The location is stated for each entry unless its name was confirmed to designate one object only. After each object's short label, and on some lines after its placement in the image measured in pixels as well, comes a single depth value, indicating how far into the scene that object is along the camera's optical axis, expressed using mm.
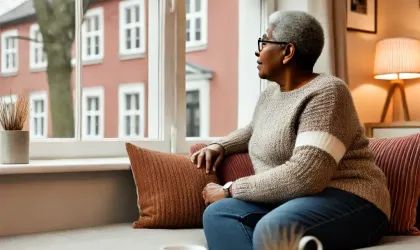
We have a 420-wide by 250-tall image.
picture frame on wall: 3615
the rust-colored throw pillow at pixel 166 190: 2324
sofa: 2055
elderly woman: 1883
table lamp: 3648
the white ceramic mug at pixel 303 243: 677
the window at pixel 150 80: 2658
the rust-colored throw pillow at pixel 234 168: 2387
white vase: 2270
